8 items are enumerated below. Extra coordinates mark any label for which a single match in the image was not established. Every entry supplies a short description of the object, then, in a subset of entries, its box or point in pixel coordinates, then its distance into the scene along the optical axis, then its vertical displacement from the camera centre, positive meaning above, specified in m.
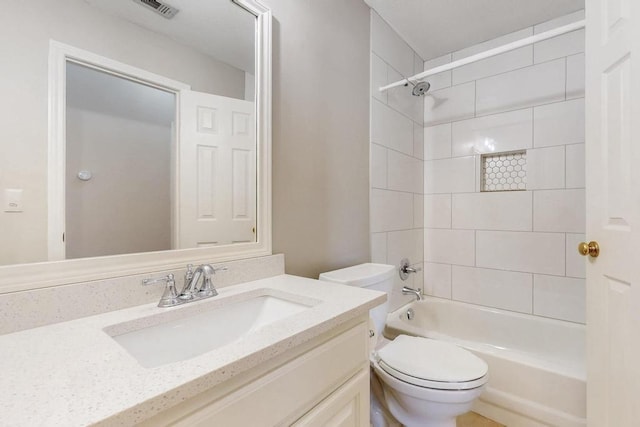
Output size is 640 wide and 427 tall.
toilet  1.10 -0.62
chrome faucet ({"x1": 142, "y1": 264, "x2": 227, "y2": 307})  0.87 -0.23
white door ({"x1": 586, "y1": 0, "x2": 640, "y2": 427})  0.87 +0.01
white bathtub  1.33 -0.78
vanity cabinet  0.51 -0.37
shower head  2.00 +0.84
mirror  0.72 +0.23
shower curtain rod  1.40 +0.85
